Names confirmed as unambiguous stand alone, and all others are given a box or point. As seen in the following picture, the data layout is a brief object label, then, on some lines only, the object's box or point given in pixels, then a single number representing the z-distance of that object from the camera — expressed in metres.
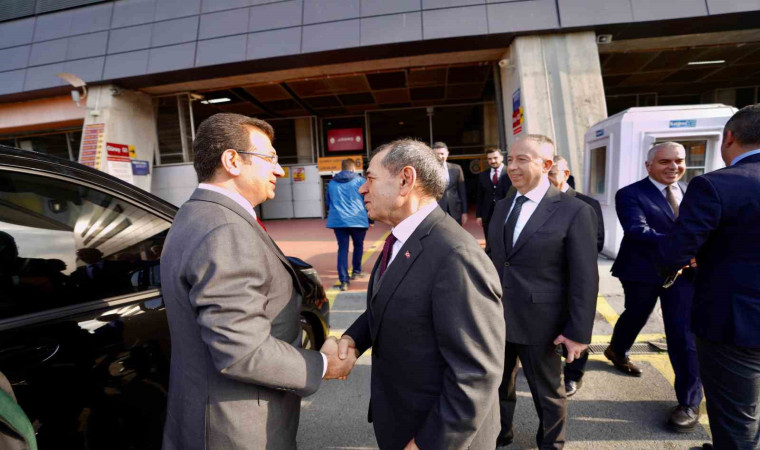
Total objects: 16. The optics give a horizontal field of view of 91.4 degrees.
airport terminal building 8.55
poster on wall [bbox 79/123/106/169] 11.16
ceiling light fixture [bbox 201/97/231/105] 13.65
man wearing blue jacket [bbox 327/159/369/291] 5.71
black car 1.43
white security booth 5.74
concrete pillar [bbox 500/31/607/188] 8.51
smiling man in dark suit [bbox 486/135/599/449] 1.97
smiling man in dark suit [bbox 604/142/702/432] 2.44
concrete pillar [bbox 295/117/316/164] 15.91
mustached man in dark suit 1.14
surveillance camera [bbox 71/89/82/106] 11.14
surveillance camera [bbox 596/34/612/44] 8.62
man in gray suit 1.10
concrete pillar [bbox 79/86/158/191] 11.16
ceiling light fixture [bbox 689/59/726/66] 11.60
